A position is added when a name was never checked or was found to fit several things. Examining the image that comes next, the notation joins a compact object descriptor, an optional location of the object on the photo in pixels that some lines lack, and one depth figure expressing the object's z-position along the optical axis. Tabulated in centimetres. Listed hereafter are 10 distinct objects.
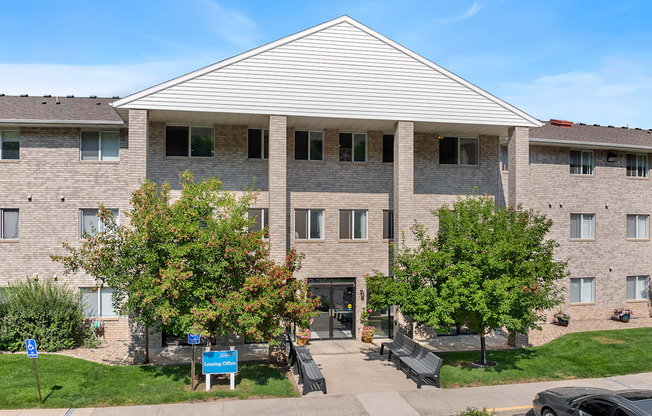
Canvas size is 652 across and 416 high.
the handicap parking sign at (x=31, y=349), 1213
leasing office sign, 1362
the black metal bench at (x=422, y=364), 1429
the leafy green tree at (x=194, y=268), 1274
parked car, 998
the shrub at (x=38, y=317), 1678
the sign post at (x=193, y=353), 1366
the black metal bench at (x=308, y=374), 1358
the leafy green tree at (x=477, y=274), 1486
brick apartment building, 1786
